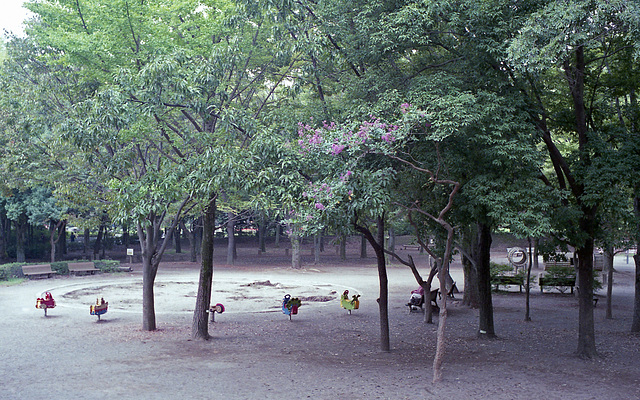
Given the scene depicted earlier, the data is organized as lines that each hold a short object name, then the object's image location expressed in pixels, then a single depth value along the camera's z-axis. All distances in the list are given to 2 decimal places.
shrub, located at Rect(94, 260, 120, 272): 28.86
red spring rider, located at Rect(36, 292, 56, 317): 15.21
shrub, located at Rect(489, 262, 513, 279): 24.66
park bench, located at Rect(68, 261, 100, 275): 27.25
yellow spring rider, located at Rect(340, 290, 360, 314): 16.19
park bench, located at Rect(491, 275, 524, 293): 22.86
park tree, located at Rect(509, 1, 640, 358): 8.55
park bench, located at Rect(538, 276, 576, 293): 22.69
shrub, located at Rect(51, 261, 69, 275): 26.70
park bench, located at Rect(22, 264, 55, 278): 25.11
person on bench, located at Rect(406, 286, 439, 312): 17.23
